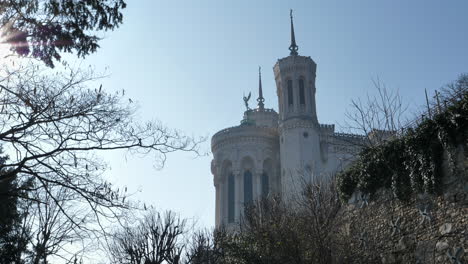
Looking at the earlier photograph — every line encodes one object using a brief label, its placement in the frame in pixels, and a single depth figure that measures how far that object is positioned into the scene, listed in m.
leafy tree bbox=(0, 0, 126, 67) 8.01
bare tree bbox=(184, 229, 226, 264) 16.86
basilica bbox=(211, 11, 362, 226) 37.00
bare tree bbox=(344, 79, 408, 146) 14.59
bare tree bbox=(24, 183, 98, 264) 17.48
